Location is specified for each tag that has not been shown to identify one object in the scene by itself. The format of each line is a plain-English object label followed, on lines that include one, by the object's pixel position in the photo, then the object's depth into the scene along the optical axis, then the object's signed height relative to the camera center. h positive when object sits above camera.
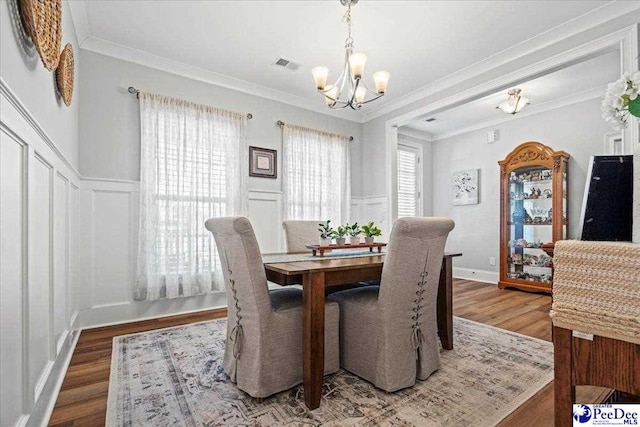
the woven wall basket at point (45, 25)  1.19 +0.82
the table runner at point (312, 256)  2.10 -0.29
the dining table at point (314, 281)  1.60 -0.37
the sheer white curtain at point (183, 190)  3.04 +0.27
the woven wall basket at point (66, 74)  1.90 +0.91
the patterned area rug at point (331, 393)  1.50 -0.98
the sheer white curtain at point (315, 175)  3.99 +0.55
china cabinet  4.00 +0.04
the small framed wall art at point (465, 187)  5.12 +0.47
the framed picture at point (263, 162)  3.75 +0.65
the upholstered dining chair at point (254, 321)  1.62 -0.58
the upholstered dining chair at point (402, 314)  1.66 -0.56
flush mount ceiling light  3.76 +1.37
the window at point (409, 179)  5.48 +0.65
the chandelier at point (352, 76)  2.20 +1.04
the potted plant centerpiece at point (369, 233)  2.52 -0.14
